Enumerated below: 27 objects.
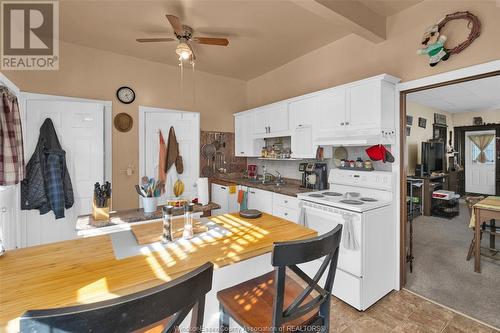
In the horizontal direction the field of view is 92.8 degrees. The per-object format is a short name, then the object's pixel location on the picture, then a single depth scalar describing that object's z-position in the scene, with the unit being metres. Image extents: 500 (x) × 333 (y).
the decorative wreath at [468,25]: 1.94
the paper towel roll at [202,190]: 2.14
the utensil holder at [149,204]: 1.94
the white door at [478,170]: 5.58
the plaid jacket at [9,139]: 2.20
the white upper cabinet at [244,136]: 4.18
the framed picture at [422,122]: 5.18
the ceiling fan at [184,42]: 2.39
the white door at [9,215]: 2.36
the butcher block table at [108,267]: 0.83
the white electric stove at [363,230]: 2.09
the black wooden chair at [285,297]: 0.91
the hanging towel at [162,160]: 3.74
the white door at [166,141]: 3.69
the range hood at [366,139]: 2.33
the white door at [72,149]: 2.92
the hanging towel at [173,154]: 3.80
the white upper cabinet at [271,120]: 3.45
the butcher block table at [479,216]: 2.57
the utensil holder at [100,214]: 1.75
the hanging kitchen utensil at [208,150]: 4.23
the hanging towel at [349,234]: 2.10
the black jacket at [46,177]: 2.83
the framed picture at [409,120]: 4.83
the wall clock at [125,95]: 3.48
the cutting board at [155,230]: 1.35
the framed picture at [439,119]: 5.58
